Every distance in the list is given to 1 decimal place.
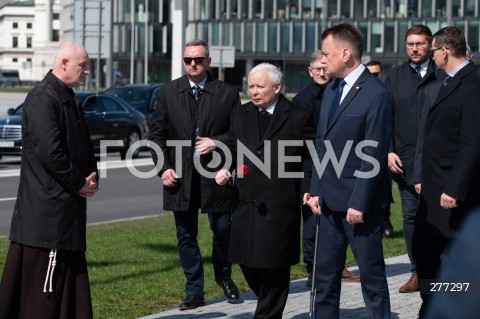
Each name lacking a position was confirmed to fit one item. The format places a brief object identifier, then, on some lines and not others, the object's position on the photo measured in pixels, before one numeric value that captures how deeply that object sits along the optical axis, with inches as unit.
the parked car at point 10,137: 957.8
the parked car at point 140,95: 1227.2
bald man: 242.4
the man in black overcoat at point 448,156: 274.7
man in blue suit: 257.9
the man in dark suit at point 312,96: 364.8
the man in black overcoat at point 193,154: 327.3
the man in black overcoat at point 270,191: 278.1
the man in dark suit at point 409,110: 349.1
